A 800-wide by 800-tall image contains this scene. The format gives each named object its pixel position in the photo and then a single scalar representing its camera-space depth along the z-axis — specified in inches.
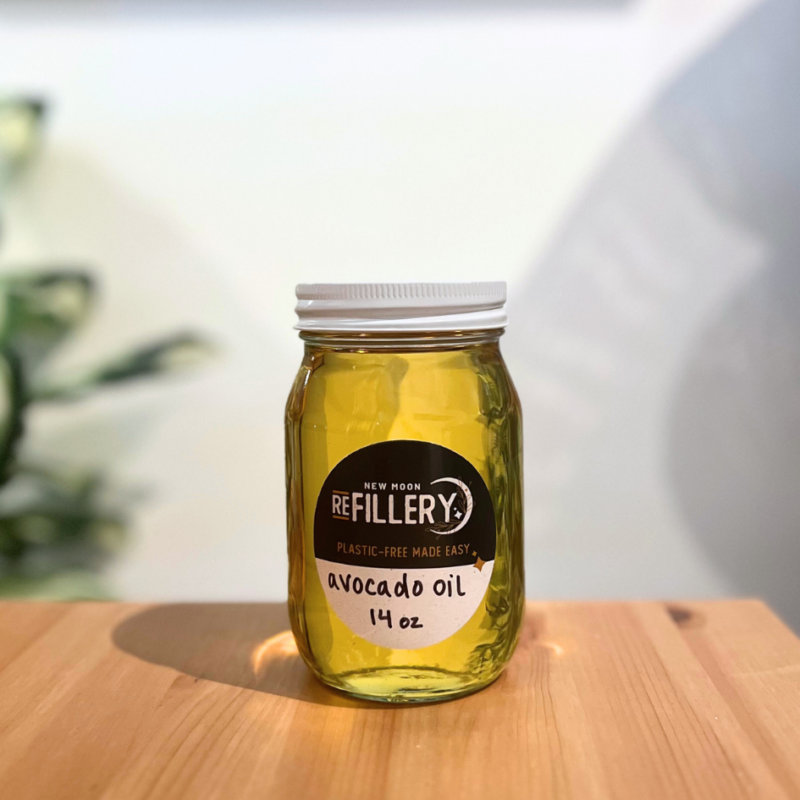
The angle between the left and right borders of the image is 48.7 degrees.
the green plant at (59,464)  43.9
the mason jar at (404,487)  17.7
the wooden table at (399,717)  15.7
